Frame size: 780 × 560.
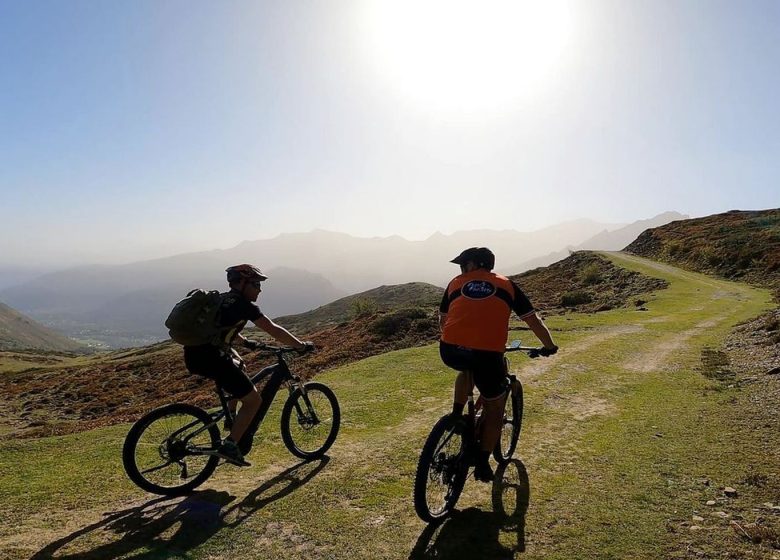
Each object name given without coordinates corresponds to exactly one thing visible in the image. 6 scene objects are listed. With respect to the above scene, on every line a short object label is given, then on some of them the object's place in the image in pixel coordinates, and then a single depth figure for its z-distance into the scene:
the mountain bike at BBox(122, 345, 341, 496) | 6.57
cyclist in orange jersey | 5.89
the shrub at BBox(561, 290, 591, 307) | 37.22
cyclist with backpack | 6.69
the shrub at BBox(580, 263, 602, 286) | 46.22
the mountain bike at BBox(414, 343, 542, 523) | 5.56
